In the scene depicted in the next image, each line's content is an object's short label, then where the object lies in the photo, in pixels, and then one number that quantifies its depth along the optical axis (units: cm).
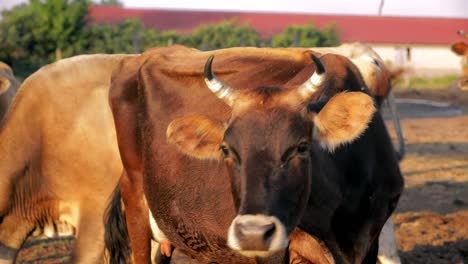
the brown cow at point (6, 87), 1578
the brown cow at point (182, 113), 934
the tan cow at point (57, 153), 1268
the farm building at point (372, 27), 9243
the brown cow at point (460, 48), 1773
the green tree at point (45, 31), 4542
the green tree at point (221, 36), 6119
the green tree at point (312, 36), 6777
